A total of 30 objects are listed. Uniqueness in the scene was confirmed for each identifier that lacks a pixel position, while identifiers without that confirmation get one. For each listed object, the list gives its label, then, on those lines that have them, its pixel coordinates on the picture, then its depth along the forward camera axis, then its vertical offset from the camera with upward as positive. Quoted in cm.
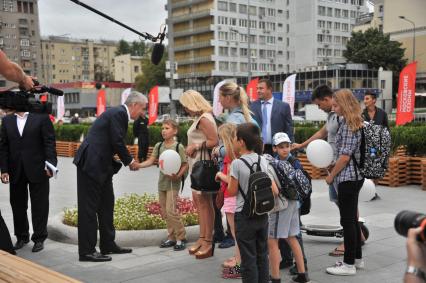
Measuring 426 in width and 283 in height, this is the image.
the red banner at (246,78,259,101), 2293 +33
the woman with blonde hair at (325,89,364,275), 481 -74
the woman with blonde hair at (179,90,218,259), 548 -51
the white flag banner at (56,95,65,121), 2769 -56
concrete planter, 614 -171
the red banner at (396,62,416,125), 1495 -3
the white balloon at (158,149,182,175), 585 -75
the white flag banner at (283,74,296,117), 2091 +23
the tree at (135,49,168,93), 9000 +366
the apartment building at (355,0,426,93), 7270 +996
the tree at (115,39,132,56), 13212 +1306
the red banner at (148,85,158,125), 2372 -36
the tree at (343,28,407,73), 6919 +590
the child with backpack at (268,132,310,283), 454 -127
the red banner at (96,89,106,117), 2555 -9
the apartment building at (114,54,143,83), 12419 +758
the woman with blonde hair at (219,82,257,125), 547 -6
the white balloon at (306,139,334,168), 536 -62
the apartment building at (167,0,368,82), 8269 +1073
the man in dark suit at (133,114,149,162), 1523 -111
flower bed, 652 -157
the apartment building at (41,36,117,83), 13475 +1049
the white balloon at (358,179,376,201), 576 -111
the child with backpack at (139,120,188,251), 603 -111
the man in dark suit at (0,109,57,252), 606 -74
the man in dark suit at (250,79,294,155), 676 -28
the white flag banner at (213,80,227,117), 1870 -30
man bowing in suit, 545 -67
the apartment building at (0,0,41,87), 11944 +1591
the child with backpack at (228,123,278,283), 405 -84
